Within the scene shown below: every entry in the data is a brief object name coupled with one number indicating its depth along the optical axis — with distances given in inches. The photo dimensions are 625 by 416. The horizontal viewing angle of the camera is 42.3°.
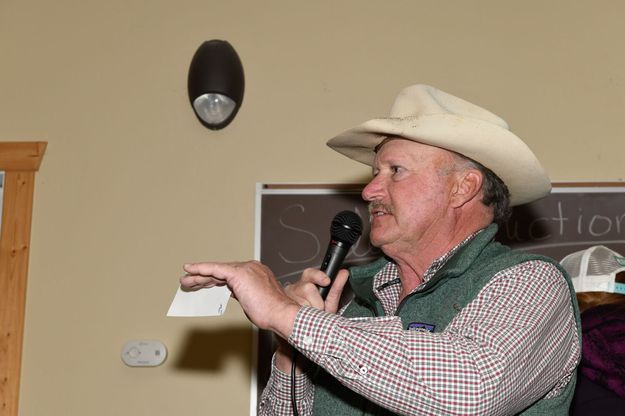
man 53.7
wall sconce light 111.4
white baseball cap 86.1
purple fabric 77.1
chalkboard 109.7
